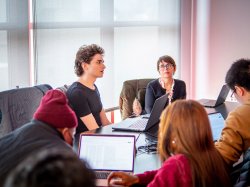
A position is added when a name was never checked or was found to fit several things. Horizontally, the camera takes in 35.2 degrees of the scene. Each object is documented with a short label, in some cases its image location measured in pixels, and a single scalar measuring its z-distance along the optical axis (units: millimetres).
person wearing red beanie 1397
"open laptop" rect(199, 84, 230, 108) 3558
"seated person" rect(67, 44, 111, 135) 2879
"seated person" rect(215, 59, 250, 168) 1984
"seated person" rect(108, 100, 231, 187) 1509
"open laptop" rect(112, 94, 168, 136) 2635
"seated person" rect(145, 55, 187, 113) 3684
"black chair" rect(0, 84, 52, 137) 2512
